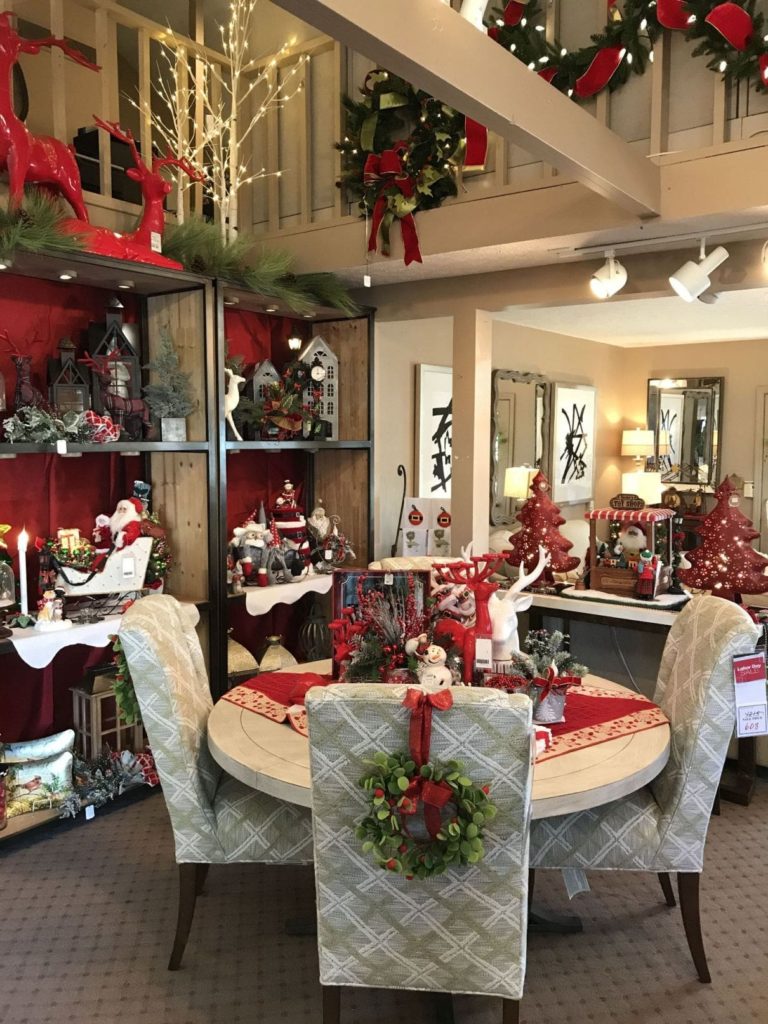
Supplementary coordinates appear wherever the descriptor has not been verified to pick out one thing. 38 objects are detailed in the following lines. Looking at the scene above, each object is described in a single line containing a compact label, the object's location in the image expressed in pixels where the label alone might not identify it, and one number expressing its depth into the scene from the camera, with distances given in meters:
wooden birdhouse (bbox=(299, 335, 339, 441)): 3.85
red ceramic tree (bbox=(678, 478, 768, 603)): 3.11
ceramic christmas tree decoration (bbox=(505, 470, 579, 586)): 3.56
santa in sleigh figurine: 2.92
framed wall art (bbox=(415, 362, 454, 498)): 4.66
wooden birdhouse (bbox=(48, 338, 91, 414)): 2.89
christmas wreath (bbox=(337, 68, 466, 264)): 3.00
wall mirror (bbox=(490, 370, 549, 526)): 5.57
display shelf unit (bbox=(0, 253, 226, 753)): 2.97
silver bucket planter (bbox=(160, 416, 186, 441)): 3.16
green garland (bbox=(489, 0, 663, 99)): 2.53
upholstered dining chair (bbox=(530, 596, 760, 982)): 1.95
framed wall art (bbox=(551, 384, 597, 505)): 6.49
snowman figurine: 1.95
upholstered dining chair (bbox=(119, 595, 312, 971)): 1.97
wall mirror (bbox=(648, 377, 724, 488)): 7.23
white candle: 2.75
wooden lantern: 3.01
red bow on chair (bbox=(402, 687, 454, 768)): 1.39
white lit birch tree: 3.24
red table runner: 2.00
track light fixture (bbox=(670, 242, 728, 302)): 2.76
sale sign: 1.94
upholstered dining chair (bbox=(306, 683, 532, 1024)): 1.42
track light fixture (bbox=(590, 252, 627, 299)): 2.94
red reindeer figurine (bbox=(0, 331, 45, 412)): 2.77
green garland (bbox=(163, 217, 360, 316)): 3.13
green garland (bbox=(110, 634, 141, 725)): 2.05
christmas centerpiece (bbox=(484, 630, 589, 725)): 2.05
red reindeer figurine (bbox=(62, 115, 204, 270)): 2.82
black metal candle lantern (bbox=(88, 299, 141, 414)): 3.04
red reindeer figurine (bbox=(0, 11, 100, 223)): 2.54
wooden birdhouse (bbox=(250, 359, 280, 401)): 3.64
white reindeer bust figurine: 2.10
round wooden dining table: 1.70
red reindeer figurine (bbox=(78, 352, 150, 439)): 3.01
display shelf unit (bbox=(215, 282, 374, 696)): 3.83
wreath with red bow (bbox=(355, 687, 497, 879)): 1.39
